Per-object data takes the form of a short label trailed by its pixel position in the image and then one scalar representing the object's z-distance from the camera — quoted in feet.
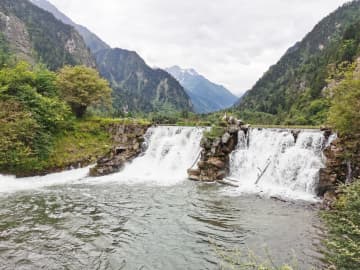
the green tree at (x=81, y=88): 84.84
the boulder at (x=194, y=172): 62.27
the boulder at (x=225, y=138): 64.65
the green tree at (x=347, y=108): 42.06
